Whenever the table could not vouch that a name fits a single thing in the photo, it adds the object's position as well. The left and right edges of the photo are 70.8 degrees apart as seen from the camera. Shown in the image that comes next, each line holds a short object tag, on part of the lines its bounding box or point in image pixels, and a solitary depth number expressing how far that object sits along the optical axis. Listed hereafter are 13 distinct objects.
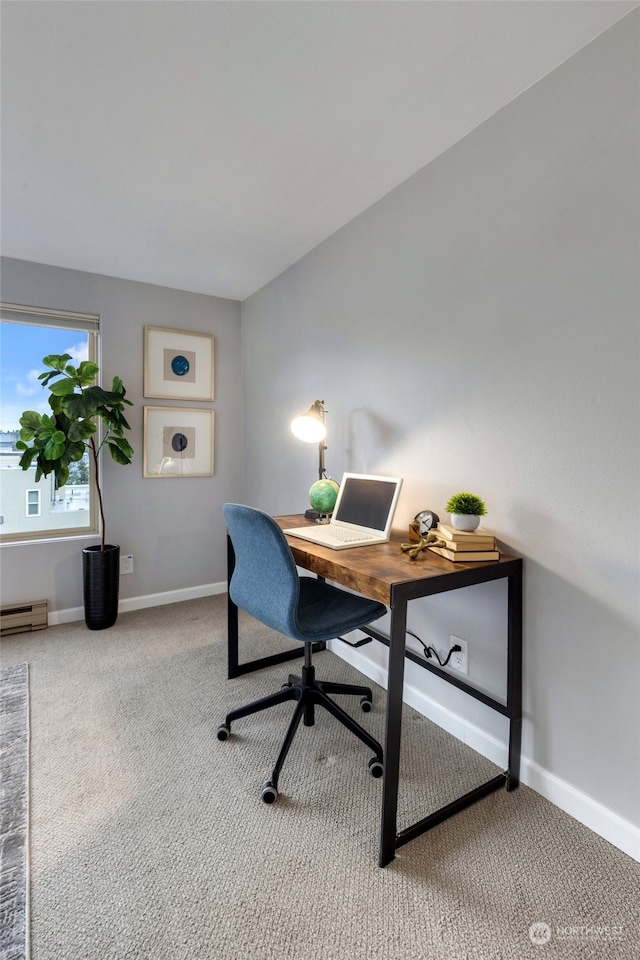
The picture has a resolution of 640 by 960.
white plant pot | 1.58
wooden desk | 1.28
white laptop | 1.87
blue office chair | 1.52
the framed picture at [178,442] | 3.31
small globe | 2.26
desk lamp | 2.26
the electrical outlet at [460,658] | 1.80
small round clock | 1.76
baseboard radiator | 2.81
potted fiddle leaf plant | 2.74
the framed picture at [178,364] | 3.29
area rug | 1.11
